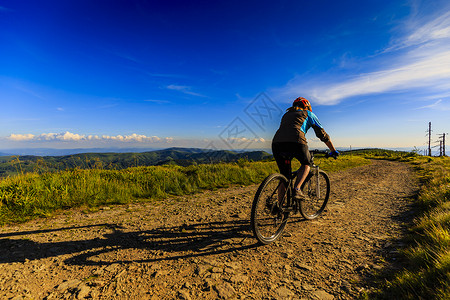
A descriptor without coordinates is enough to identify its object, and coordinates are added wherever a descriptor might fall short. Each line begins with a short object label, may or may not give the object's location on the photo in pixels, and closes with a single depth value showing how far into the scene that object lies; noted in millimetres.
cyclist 4156
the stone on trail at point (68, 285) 2455
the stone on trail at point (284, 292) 2322
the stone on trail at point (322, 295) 2268
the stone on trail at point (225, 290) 2343
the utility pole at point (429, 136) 66675
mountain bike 3641
